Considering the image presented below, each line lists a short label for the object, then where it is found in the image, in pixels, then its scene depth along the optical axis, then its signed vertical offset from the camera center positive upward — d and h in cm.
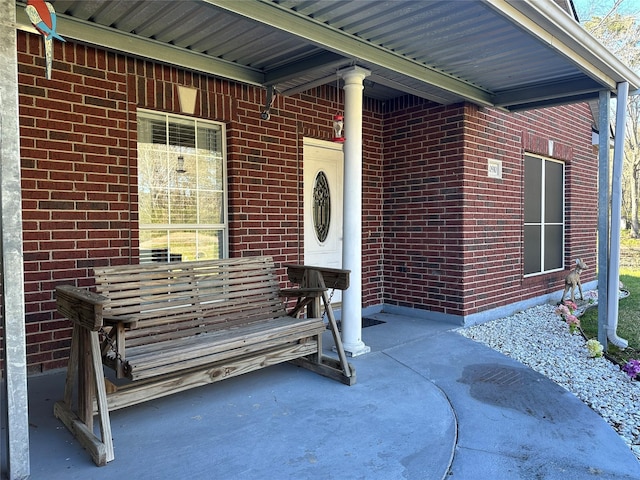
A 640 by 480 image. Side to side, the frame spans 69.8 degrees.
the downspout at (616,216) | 470 +4
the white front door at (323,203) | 544 +23
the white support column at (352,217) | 418 +5
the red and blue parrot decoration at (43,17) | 211 +97
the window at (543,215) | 684 +10
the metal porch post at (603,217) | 465 +4
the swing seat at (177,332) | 253 -76
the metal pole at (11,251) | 210 -12
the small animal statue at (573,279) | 669 -85
